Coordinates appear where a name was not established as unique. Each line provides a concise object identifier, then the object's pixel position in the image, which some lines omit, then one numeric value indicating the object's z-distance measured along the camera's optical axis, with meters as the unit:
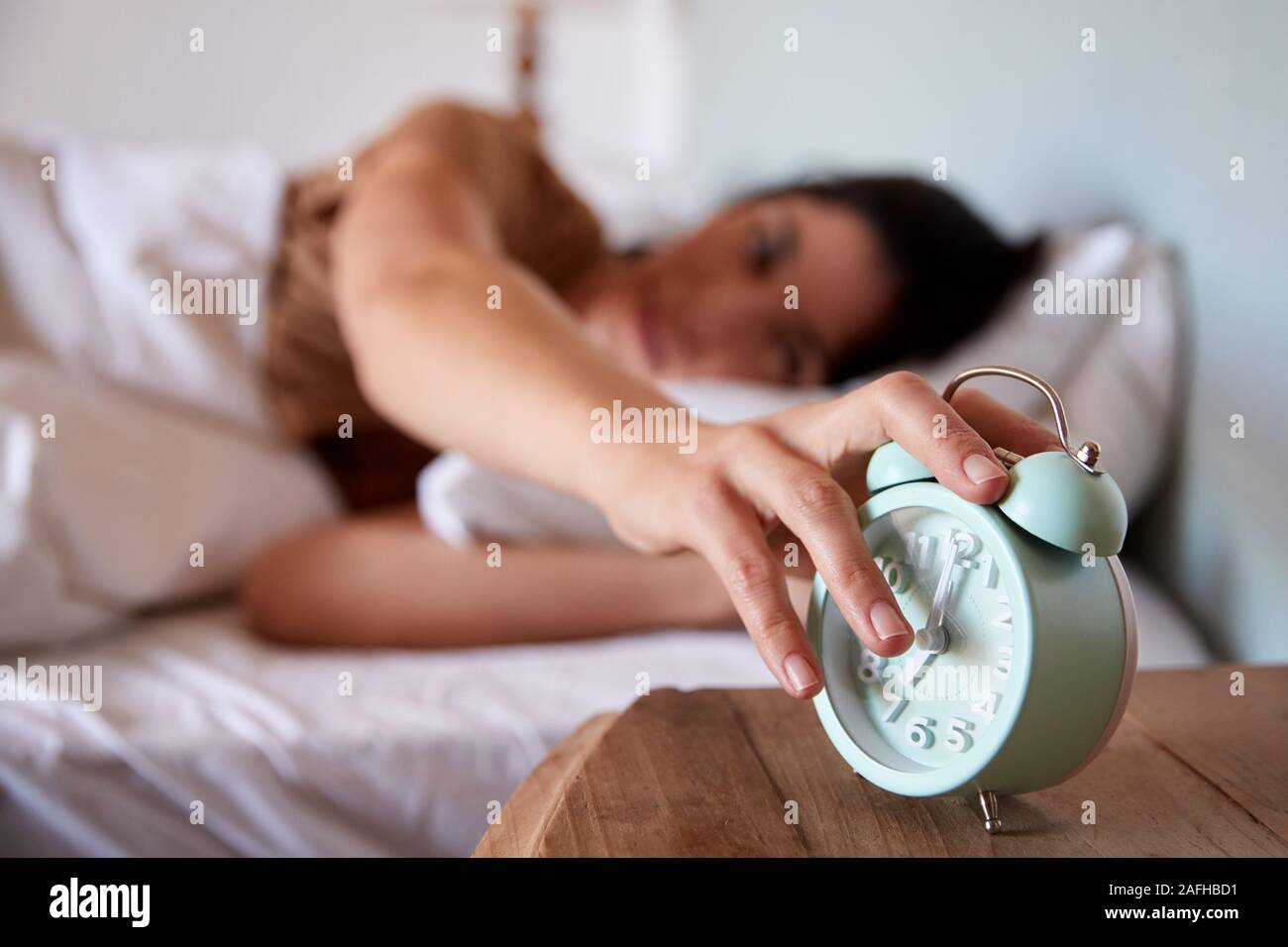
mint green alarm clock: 0.39
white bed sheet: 0.69
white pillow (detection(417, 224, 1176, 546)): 0.97
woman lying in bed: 0.46
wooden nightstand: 0.41
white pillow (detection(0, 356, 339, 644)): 0.85
